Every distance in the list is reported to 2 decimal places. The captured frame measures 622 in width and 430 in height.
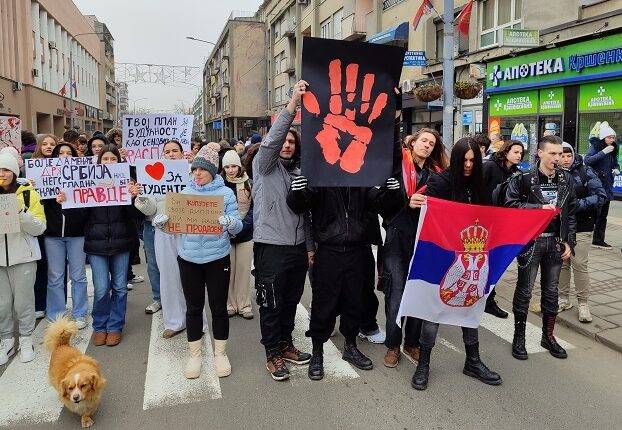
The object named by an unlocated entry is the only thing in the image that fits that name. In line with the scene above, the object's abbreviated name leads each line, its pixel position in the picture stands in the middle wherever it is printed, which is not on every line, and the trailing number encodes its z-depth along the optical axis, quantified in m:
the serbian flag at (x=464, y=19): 14.49
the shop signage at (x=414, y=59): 12.52
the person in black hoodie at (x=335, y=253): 4.16
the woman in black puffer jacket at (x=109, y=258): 5.06
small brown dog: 3.46
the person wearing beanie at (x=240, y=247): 5.81
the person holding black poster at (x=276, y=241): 4.18
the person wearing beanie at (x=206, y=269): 4.33
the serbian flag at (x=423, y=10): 14.21
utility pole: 11.72
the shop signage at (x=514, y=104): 15.95
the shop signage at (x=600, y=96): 12.94
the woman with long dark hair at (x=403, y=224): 4.34
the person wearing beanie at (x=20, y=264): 4.62
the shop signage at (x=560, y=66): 12.90
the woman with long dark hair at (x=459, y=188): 4.10
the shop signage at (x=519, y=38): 13.69
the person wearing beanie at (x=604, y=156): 8.45
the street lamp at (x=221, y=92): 68.07
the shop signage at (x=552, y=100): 14.79
